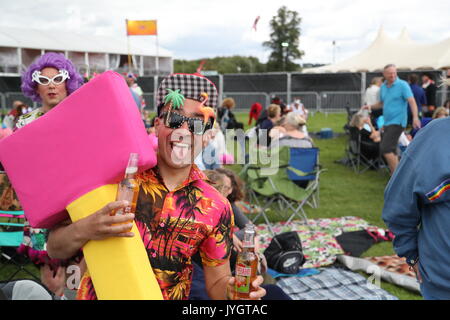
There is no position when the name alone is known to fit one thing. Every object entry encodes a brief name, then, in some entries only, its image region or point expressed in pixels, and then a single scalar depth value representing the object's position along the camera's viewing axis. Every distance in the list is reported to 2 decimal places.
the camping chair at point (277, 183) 5.71
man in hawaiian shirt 1.52
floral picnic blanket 4.82
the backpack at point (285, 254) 4.41
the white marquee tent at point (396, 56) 18.33
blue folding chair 6.03
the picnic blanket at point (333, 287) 3.92
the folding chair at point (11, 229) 2.96
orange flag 24.77
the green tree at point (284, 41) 46.56
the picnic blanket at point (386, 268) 4.05
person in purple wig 2.69
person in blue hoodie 1.76
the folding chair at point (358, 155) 8.81
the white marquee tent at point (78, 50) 36.72
